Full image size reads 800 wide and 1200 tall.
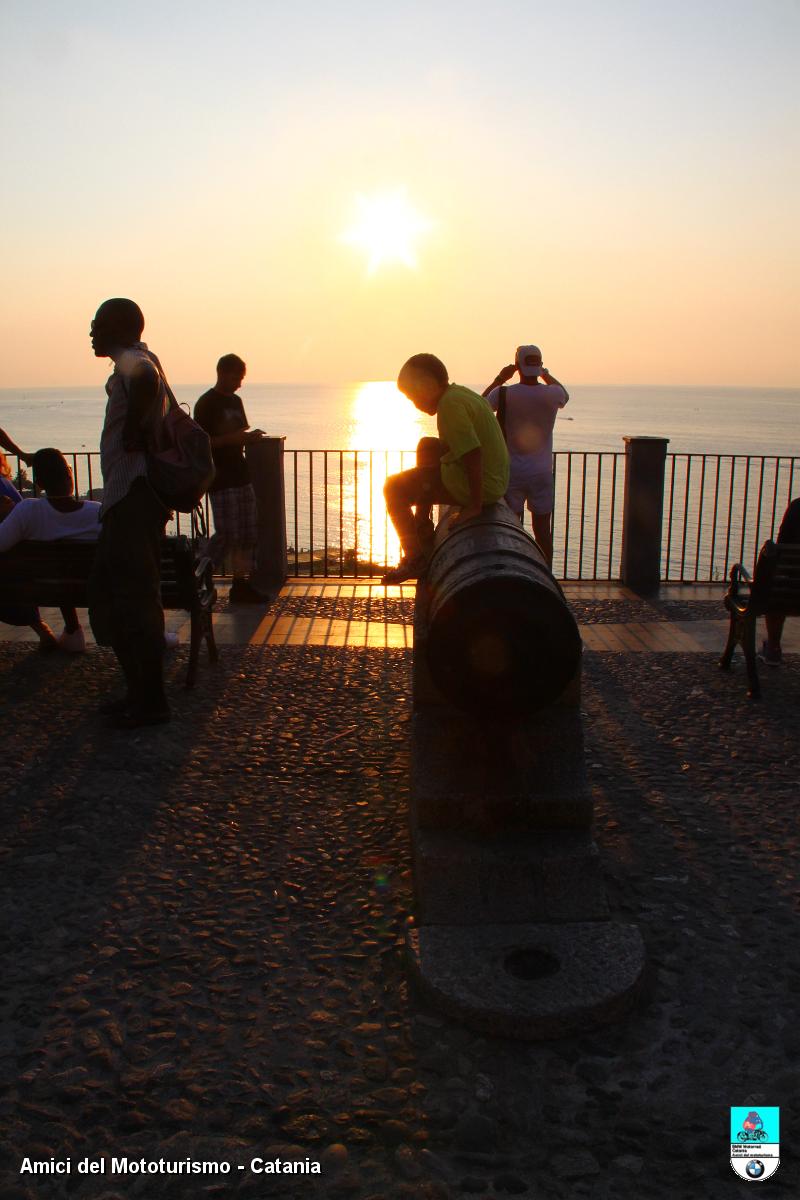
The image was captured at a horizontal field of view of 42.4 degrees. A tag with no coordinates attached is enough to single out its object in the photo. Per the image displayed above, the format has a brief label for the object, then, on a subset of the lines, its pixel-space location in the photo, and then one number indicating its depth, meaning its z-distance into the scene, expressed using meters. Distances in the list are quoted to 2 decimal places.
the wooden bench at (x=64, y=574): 6.97
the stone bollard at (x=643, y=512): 10.83
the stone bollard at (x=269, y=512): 10.46
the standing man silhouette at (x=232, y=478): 8.97
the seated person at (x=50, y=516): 6.99
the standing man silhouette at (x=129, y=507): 5.62
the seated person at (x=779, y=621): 7.50
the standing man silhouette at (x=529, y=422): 8.79
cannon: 3.38
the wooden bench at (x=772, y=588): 6.97
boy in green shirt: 5.52
